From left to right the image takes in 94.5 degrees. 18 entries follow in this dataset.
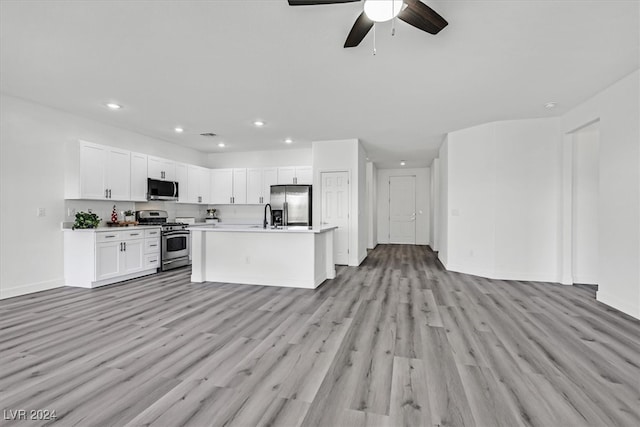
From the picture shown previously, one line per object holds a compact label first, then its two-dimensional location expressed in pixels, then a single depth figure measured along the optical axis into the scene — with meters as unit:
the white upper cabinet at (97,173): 4.59
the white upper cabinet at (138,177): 5.44
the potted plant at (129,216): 5.57
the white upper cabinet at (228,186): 7.39
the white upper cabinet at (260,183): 7.19
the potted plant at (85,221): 4.55
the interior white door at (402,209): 10.34
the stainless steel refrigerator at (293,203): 6.68
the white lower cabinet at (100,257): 4.46
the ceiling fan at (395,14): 1.83
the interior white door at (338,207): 6.34
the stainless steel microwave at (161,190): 5.71
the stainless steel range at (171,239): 5.71
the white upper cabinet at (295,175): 6.98
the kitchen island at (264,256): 4.47
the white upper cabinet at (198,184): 6.84
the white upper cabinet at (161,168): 5.79
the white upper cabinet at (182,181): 6.50
